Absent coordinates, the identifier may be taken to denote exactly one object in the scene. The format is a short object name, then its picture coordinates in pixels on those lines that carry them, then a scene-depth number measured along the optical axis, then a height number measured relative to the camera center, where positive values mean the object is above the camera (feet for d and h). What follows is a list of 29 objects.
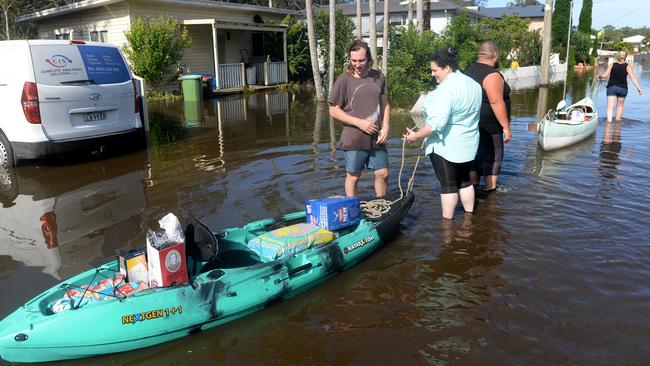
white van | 25.38 -1.19
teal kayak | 10.55 -5.21
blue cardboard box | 15.56 -4.44
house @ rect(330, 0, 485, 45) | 153.07 +15.30
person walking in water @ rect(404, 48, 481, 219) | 17.33 -2.16
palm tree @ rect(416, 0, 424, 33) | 81.97 +8.17
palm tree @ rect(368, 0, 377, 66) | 59.41 +4.22
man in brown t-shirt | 17.75 -1.53
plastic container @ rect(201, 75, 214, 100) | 66.23 -2.32
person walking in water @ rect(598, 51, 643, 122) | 39.86 -1.65
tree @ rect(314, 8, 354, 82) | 81.15 +5.18
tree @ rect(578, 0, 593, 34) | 169.07 +13.43
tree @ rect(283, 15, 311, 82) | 86.22 +3.03
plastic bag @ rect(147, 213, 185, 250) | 11.77 -3.79
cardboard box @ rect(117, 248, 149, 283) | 12.27 -4.62
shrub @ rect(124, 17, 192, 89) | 61.36 +2.87
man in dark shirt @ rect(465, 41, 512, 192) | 20.56 -2.23
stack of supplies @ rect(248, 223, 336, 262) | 14.06 -4.83
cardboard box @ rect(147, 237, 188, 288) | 11.54 -4.38
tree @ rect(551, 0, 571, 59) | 152.67 +9.84
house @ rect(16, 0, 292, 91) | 67.56 +5.97
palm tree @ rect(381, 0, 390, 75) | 60.80 +1.22
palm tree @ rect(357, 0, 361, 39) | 63.70 +6.20
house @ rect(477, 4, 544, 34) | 203.51 +19.00
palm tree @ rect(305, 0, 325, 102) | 60.85 +0.55
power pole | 87.56 +1.97
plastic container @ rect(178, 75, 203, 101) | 61.72 -2.13
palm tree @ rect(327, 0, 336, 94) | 58.85 +2.81
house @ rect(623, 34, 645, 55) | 306.55 +9.03
